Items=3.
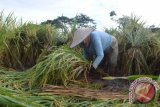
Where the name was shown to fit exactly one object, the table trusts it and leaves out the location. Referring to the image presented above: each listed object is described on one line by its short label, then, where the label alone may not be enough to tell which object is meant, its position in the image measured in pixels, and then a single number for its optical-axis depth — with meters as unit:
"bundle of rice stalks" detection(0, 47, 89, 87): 1.80
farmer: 1.98
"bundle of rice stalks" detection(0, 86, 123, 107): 1.48
